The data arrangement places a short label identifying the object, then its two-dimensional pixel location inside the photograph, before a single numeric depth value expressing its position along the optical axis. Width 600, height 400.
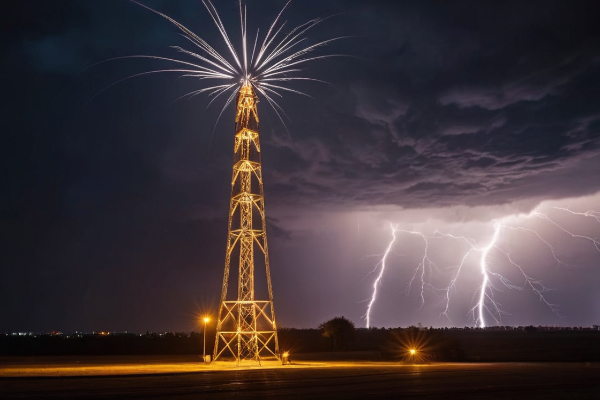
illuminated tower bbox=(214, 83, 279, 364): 40.38
